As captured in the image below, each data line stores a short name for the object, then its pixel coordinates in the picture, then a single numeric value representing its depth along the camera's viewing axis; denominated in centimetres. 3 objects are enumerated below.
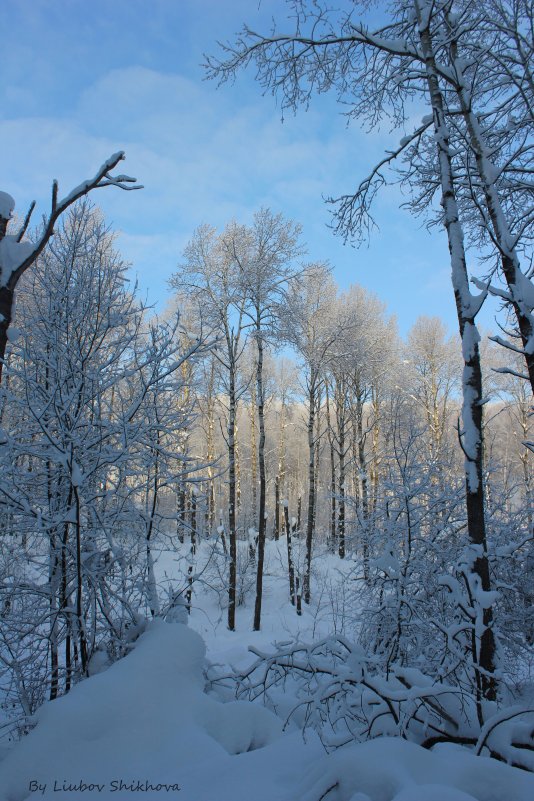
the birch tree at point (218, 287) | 1219
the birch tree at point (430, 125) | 316
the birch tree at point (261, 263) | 1211
